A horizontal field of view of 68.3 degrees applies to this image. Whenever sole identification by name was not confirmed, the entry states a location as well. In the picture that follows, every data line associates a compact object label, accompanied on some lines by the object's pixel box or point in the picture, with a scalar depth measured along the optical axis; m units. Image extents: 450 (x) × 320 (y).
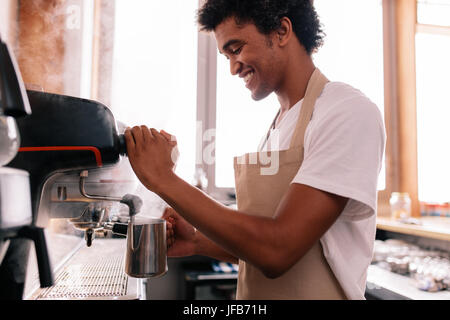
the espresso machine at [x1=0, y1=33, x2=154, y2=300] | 0.43
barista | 0.57
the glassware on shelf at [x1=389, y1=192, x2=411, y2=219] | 2.05
